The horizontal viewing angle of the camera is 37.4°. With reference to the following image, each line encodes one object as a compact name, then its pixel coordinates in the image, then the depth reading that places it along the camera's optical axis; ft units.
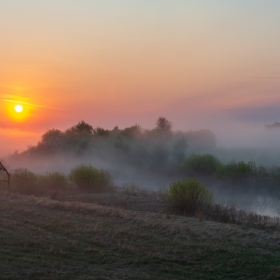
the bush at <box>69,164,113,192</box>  85.56
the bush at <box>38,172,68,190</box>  87.45
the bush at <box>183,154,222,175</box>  122.31
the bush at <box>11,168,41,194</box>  83.25
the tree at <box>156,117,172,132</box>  195.46
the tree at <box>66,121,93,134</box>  198.26
